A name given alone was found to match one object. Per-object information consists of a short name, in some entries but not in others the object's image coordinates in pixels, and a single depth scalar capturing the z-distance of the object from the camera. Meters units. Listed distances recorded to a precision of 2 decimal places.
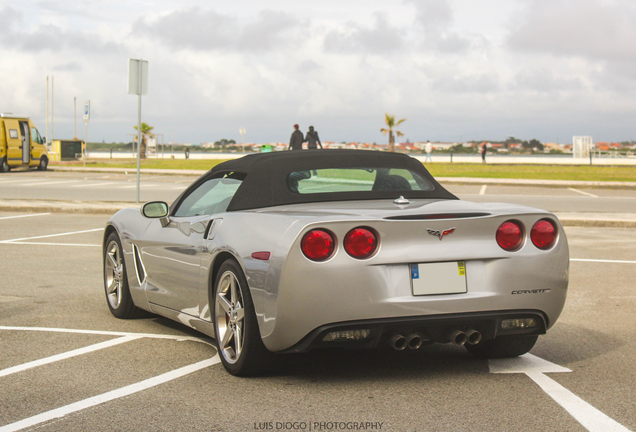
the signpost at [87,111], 36.22
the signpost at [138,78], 16.44
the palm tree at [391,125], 80.81
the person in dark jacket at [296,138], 31.38
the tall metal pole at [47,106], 77.75
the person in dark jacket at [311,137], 31.52
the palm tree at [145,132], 77.84
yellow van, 35.31
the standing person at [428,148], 55.92
